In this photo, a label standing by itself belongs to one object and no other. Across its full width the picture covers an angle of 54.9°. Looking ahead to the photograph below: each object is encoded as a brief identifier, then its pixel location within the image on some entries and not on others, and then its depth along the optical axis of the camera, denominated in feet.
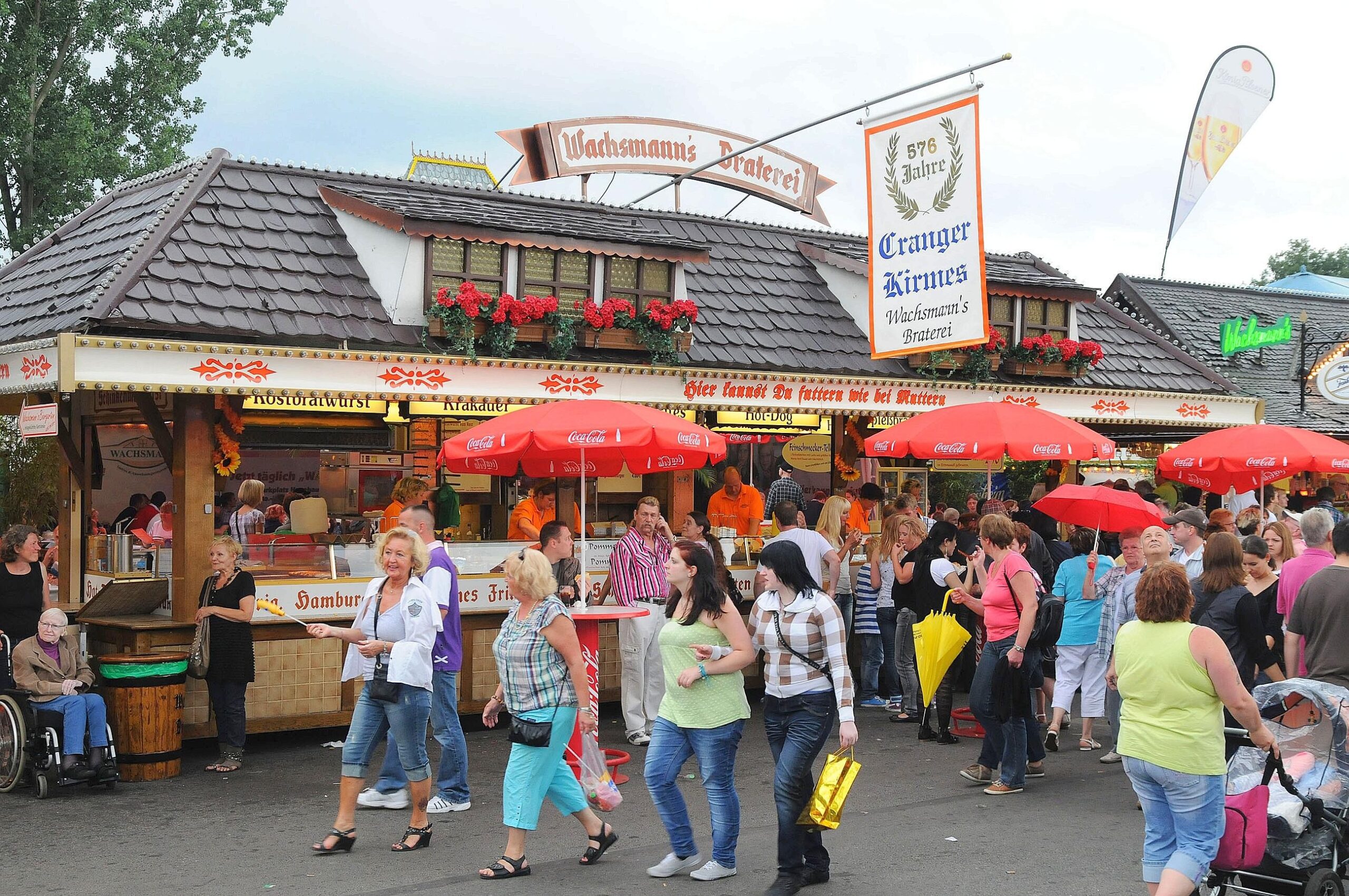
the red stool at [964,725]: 37.22
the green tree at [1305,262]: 203.41
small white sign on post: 32.91
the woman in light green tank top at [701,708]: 22.02
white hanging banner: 39.27
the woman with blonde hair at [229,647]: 32.32
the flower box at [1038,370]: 54.29
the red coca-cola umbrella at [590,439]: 32.71
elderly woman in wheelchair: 29.35
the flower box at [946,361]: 51.19
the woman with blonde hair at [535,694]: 22.56
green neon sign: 75.78
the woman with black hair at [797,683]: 21.54
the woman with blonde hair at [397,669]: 23.84
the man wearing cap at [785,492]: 45.88
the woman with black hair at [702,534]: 37.27
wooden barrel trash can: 30.96
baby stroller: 19.52
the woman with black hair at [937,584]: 35.37
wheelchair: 29.17
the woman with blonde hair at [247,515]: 39.22
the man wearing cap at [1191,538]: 30.96
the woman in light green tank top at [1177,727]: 18.35
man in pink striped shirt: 34.88
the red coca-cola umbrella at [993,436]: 38.11
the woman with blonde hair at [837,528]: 40.27
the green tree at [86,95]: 89.30
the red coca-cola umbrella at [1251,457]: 42.75
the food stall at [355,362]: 35.27
